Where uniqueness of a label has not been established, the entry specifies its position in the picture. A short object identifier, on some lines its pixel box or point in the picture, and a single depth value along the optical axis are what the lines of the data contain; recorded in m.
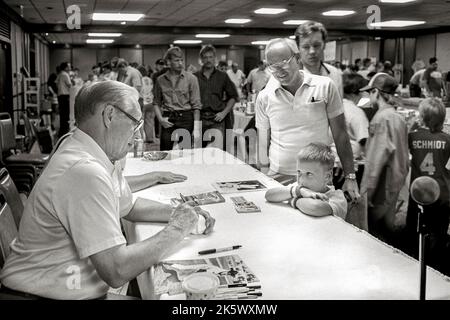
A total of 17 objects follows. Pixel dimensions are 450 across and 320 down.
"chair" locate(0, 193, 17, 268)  1.68
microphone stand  1.01
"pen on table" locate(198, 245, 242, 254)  1.60
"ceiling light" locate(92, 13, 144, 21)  12.35
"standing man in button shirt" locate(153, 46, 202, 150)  5.38
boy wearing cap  3.18
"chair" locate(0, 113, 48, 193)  4.26
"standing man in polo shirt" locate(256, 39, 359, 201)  2.65
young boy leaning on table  2.04
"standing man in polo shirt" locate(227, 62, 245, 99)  13.45
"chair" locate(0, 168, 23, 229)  2.08
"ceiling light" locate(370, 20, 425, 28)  14.37
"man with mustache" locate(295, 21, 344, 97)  3.17
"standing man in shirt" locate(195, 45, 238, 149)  5.67
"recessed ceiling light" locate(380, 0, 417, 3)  9.46
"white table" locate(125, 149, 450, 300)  1.31
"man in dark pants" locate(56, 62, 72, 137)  11.75
